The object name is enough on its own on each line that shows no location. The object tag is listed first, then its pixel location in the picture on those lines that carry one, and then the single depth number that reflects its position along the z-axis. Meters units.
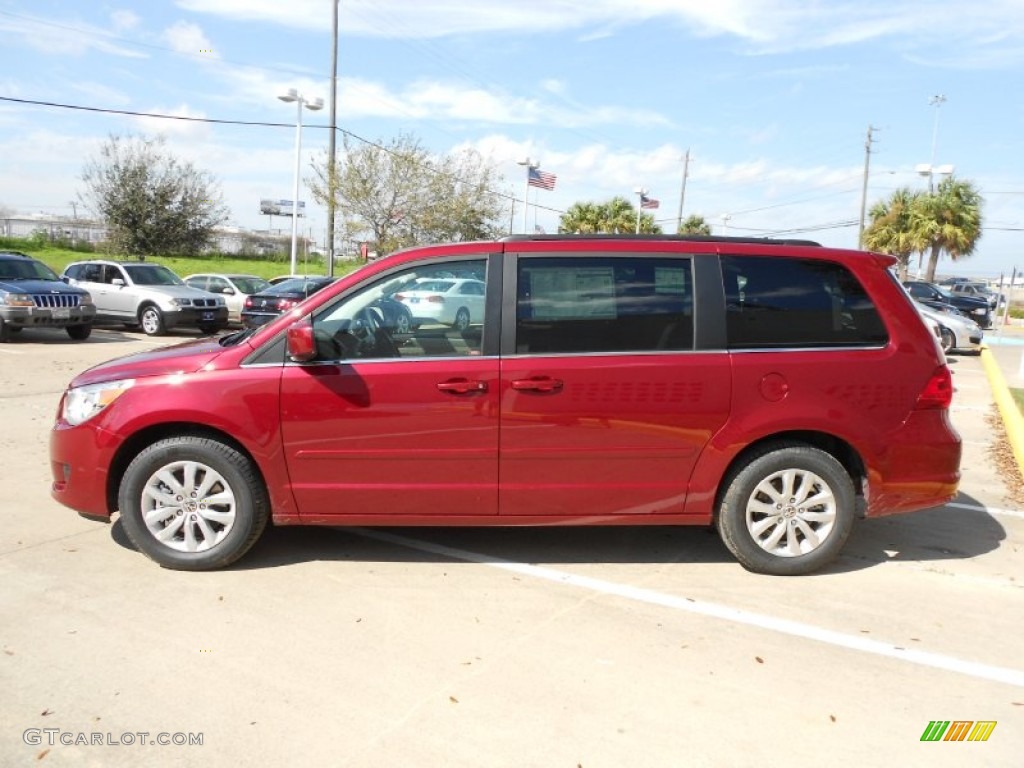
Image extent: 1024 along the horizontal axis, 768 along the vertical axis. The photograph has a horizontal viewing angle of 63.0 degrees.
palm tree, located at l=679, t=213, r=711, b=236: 55.58
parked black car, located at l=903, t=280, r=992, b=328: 25.84
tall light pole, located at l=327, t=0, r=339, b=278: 26.00
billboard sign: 72.71
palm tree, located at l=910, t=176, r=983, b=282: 38.88
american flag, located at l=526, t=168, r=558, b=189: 34.75
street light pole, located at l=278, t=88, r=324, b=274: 27.06
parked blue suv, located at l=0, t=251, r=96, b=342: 15.25
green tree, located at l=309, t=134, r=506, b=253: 28.12
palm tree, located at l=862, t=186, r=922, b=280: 40.06
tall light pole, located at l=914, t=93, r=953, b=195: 36.50
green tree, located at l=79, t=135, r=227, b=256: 37.22
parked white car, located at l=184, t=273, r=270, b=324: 22.92
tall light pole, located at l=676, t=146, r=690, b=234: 54.25
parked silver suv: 18.55
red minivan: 4.37
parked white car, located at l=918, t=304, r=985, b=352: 19.36
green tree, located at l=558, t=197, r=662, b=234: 48.66
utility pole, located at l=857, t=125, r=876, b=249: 42.38
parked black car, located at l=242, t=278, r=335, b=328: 18.75
